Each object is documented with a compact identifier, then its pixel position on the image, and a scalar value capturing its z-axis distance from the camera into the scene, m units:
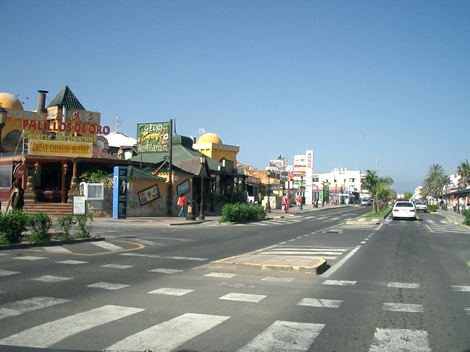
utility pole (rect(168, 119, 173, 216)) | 34.50
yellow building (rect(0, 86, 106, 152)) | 32.22
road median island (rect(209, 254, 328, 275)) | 10.28
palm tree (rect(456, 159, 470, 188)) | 80.16
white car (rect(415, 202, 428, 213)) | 57.09
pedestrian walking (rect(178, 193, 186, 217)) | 32.06
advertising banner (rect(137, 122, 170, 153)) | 39.31
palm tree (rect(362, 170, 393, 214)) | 44.03
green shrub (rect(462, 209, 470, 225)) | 28.65
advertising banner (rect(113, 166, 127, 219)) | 29.36
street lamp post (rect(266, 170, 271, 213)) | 63.63
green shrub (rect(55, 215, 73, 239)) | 15.55
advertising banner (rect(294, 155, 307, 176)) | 84.50
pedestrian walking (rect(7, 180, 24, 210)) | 19.62
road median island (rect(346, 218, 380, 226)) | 28.94
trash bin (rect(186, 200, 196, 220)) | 29.84
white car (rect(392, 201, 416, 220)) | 35.25
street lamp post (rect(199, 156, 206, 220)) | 30.71
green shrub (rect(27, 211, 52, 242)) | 14.57
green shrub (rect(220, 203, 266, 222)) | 28.36
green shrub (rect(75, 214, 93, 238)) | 16.28
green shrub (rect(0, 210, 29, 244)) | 13.76
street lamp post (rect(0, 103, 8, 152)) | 14.54
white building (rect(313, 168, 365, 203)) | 137.89
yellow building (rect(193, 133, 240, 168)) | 55.12
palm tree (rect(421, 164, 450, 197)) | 110.81
